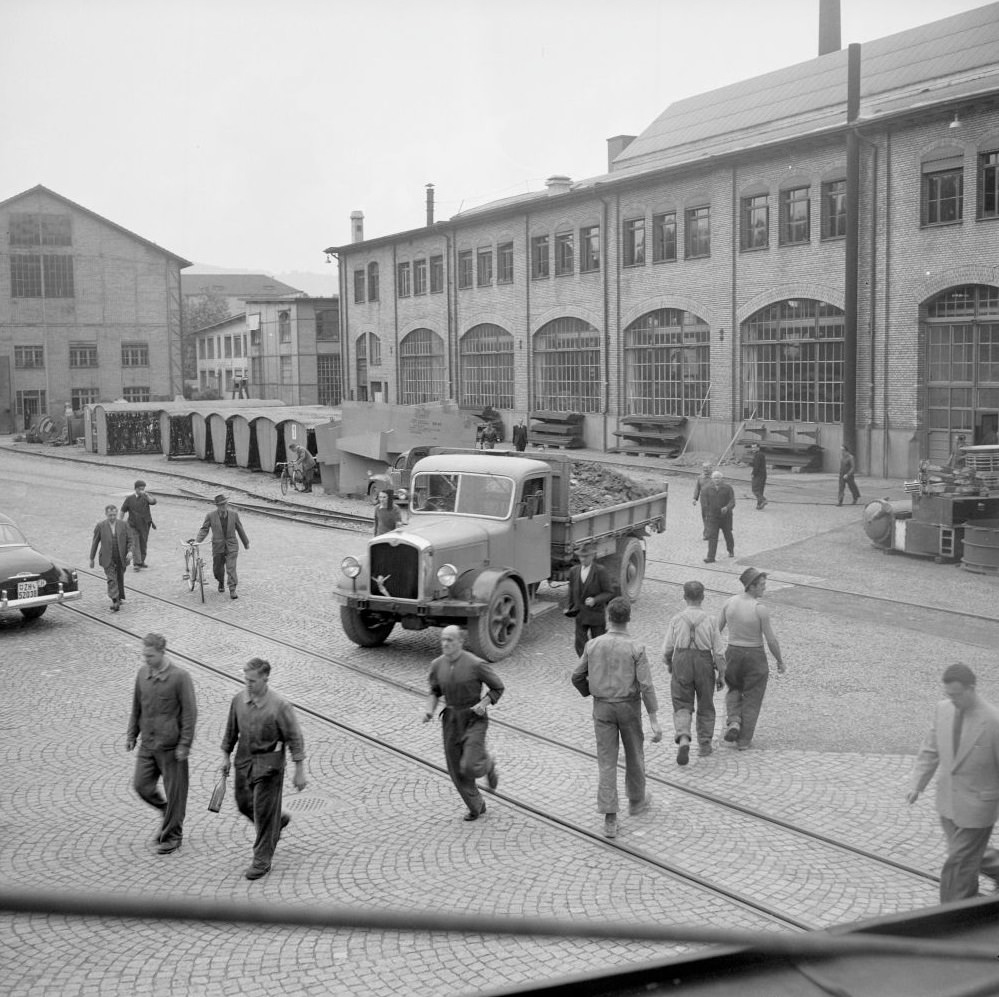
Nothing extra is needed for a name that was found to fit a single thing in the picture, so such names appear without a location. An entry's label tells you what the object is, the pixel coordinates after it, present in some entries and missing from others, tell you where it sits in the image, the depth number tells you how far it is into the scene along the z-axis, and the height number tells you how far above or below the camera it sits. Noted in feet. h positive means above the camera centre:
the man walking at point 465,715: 28.45 -7.73
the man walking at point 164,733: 27.17 -7.62
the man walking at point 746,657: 33.24 -7.45
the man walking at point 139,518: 61.16 -5.75
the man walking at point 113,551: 53.57 -6.45
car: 48.88 -7.16
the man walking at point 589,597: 40.96 -6.92
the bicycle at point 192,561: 57.47 -7.56
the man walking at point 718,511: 63.57 -6.21
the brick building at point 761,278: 102.27 +13.24
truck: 43.19 -5.86
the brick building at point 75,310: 195.93 +17.74
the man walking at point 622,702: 28.40 -7.41
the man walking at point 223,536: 55.31 -6.06
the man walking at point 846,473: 86.53 -5.72
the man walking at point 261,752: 25.50 -7.68
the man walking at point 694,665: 32.65 -7.49
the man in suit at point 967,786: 21.76 -7.40
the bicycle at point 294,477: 103.19 -6.17
